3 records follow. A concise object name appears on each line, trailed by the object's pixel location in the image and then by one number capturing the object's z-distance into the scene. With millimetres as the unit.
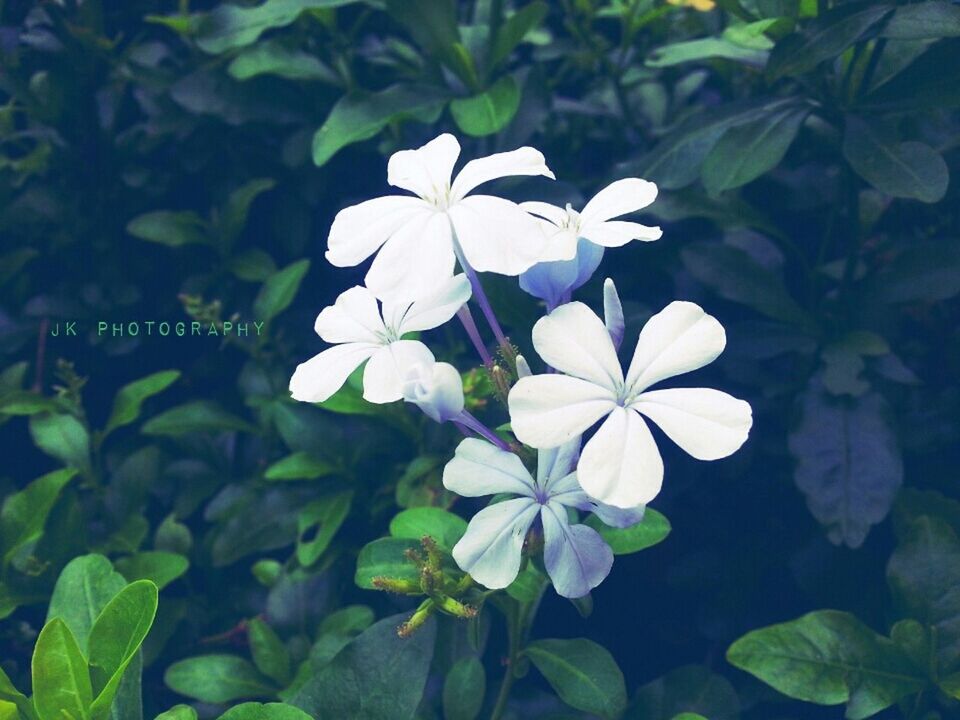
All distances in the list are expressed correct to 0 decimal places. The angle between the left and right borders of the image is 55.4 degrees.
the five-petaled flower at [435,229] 101
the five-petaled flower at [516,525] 103
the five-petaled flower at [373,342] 107
